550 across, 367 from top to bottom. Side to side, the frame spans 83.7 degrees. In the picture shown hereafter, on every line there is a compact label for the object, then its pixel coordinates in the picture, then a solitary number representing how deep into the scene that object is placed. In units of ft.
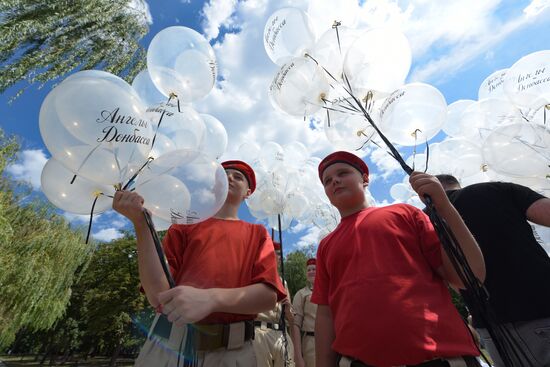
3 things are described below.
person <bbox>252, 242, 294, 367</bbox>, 9.15
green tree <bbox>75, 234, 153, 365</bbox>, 63.41
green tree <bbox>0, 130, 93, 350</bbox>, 31.27
